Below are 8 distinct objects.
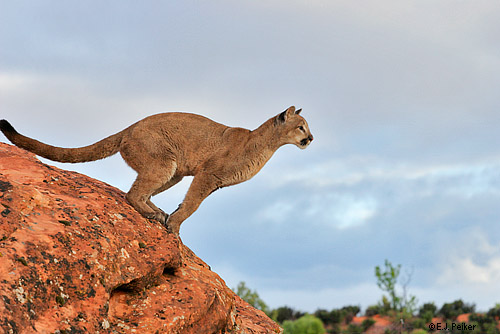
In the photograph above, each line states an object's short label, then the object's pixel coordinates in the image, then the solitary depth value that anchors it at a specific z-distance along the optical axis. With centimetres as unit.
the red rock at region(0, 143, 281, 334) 584
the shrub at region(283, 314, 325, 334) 2828
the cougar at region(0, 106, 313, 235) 902
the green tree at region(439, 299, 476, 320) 3443
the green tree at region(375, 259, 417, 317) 2677
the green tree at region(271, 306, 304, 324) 3714
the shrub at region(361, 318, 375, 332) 3316
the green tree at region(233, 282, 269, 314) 2892
